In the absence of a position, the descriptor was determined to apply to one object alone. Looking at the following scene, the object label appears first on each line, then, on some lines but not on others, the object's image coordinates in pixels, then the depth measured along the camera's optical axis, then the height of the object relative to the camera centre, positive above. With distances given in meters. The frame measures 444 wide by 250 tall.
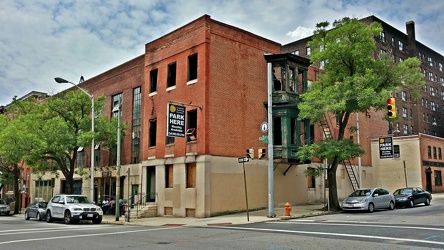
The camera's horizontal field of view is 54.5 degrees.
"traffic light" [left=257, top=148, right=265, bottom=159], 22.28 +1.01
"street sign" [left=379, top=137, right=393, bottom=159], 32.53 +1.84
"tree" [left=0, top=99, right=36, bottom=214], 29.47 +2.25
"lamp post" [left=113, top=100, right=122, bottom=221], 25.12 -1.05
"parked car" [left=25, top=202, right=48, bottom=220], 27.81 -2.41
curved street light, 26.27 +3.04
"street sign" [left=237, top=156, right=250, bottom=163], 21.75 +0.69
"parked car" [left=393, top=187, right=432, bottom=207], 28.78 -1.73
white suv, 23.97 -1.98
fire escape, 37.82 -0.36
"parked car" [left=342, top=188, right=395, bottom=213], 25.00 -1.69
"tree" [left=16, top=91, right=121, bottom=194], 29.06 +3.17
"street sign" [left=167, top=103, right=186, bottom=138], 24.62 +3.04
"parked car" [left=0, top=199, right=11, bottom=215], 38.47 -3.02
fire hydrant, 22.73 -1.93
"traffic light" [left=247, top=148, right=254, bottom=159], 22.39 +1.02
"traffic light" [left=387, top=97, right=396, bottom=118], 19.69 +2.91
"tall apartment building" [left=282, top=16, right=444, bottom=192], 44.72 +9.04
